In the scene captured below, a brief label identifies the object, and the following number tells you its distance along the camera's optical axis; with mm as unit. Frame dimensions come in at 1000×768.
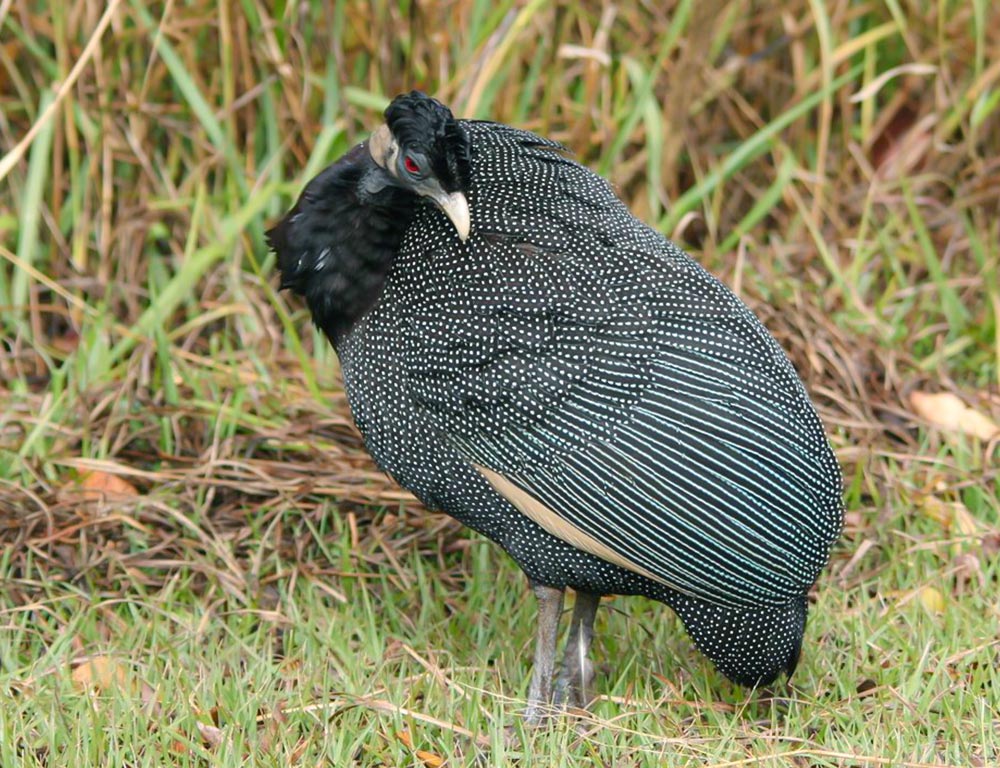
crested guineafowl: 5535
